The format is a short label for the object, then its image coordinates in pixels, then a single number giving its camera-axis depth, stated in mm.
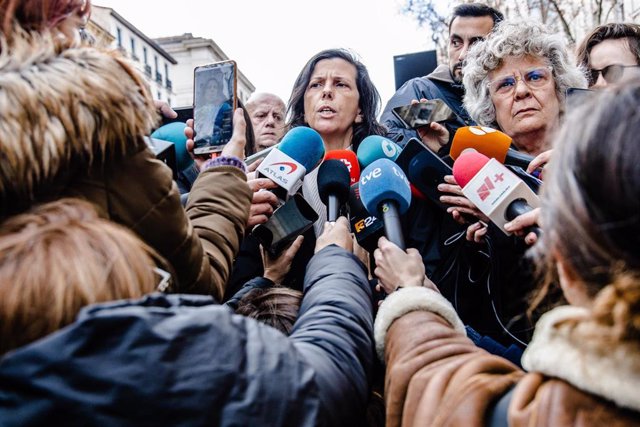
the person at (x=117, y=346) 730
